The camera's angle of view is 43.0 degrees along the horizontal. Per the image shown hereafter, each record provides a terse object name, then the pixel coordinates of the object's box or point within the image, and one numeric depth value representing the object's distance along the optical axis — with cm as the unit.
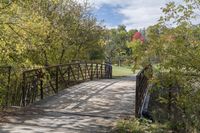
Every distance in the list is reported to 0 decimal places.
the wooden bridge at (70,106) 603
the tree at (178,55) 530
